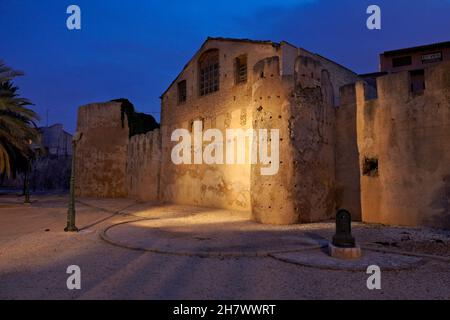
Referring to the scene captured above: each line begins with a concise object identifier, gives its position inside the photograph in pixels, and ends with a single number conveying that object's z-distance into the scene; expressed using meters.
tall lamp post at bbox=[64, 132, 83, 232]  8.83
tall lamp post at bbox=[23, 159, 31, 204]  17.28
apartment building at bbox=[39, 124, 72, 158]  50.25
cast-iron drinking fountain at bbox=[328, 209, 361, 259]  5.68
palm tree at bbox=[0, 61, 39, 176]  14.07
